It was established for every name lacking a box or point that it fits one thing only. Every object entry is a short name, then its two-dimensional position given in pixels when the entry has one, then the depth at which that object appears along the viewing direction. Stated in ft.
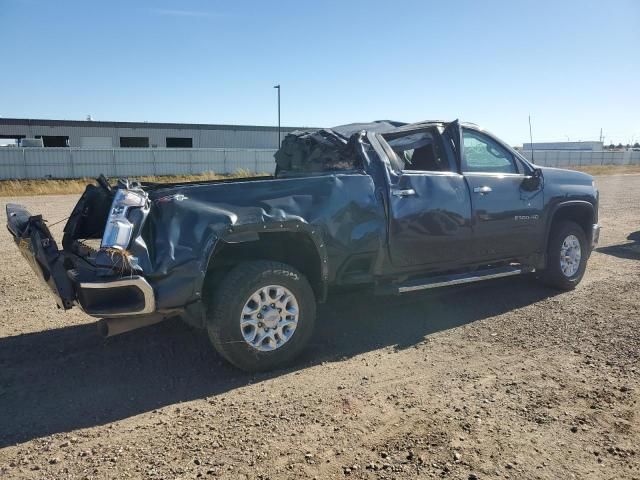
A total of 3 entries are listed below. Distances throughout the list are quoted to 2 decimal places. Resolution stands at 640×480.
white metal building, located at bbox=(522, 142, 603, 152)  279.08
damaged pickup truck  12.85
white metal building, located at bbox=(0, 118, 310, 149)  148.05
